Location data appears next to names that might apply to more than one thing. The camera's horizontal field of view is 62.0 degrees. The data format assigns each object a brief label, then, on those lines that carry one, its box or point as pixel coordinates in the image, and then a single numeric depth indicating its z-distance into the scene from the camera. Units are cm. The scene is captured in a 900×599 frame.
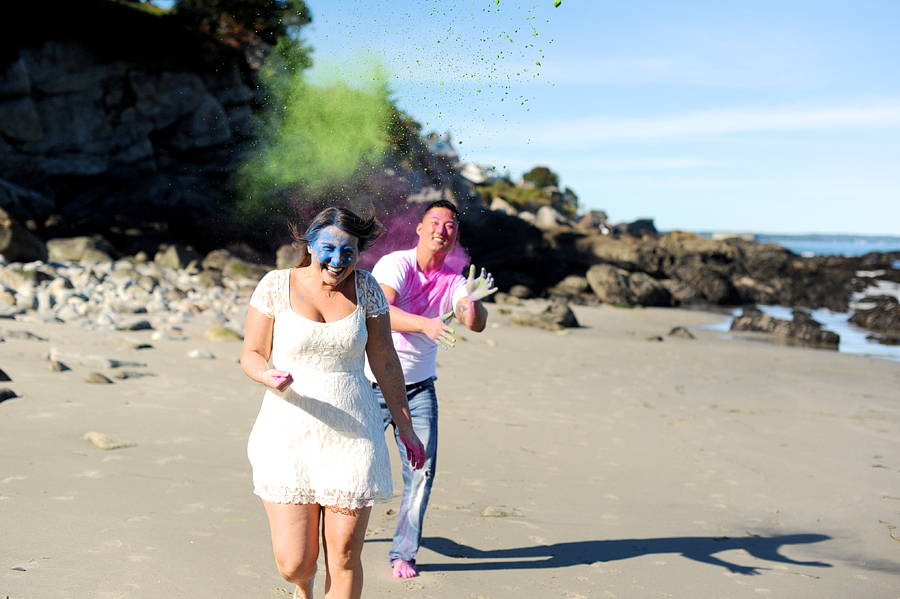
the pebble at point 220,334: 1091
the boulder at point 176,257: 2055
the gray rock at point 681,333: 1692
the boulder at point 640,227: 5826
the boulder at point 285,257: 1995
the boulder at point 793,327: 1761
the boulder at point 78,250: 1931
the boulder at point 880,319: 2133
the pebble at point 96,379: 733
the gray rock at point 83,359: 794
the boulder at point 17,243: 1681
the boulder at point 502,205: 5322
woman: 302
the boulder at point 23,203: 2294
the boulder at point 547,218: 5397
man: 412
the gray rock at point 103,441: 554
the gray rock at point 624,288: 2444
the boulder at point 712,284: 2805
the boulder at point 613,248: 3206
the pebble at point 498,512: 529
